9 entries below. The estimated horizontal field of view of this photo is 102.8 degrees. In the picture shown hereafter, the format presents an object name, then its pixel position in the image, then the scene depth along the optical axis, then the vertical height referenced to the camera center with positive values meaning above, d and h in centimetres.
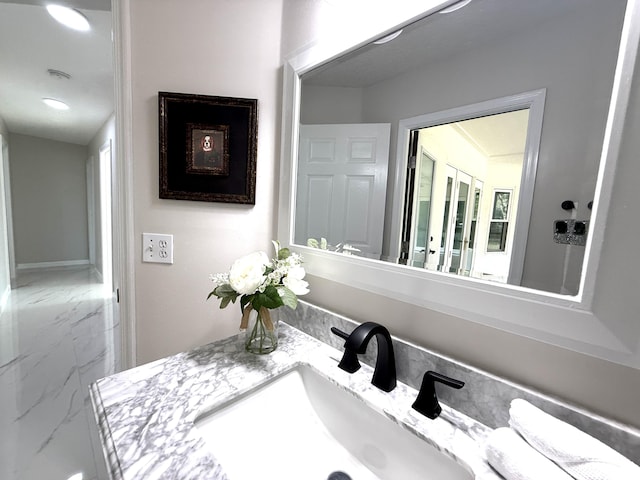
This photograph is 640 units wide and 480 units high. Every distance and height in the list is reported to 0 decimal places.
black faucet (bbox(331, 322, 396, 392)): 58 -33
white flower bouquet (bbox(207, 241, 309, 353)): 68 -20
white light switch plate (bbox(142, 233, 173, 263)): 98 -15
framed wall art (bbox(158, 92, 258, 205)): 94 +24
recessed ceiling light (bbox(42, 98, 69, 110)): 293 +115
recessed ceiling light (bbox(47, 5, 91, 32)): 146 +111
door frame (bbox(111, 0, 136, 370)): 90 +9
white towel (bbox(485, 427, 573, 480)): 38 -36
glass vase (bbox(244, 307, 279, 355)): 73 -38
